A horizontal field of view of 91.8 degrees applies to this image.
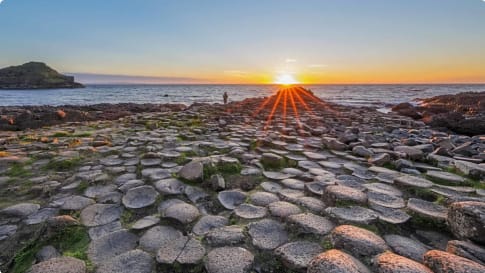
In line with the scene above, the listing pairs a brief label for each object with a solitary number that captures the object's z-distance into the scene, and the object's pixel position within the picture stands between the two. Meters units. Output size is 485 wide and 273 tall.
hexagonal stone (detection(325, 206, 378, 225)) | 1.75
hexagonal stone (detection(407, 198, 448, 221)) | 1.79
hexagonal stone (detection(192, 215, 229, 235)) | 1.75
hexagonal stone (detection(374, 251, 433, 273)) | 1.18
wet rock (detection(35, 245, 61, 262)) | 1.54
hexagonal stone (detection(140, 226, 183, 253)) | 1.58
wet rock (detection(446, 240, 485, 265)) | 1.32
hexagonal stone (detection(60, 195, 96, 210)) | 2.12
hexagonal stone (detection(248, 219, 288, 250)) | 1.55
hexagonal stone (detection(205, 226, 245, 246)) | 1.58
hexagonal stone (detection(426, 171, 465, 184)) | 2.53
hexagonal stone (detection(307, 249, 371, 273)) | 1.17
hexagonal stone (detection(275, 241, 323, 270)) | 1.35
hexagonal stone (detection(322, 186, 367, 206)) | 2.02
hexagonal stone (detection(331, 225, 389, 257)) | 1.39
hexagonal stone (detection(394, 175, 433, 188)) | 2.36
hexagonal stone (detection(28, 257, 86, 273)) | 1.36
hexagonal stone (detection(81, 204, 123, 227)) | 1.91
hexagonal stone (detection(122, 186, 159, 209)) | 2.15
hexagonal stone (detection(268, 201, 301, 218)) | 1.90
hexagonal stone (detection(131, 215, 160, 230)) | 1.81
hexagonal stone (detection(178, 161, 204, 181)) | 2.63
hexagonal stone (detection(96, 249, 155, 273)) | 1.38
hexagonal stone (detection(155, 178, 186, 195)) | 2.38
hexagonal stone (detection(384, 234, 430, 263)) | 1.41
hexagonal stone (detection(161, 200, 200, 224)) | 1.89
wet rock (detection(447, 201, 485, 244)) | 1.42
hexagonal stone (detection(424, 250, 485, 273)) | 1.17
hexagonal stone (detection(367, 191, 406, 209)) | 2.00
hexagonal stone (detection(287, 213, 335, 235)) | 1.64
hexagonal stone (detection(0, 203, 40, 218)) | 2.03
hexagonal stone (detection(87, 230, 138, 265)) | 1.52
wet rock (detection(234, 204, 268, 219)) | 1.92
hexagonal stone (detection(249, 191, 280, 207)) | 2.14
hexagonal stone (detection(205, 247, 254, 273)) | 1.34
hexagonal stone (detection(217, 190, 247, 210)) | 2.15
